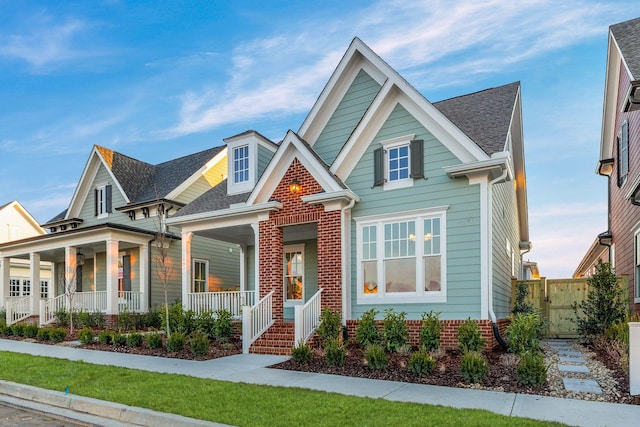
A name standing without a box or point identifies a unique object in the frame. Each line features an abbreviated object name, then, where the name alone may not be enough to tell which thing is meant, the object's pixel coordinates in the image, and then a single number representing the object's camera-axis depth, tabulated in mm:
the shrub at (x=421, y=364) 8438
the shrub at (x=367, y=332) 10602
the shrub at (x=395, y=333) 10195
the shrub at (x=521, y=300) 14461
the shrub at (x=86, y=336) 13375
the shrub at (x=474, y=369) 7930
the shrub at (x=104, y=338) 13141
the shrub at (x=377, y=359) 8875
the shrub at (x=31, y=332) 15375
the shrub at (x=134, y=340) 12438
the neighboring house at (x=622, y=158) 11617
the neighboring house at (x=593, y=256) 20922
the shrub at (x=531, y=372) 7531
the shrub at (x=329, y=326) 11039
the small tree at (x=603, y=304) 11836
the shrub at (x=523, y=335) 8914
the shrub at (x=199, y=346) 11047
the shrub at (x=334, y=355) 9391
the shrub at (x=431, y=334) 9867
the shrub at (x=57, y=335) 14347
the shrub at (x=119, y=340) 12773
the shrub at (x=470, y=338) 9391
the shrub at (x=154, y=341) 12047
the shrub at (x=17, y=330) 15688
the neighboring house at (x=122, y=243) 18719
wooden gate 14828
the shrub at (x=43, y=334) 14680
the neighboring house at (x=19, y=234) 28547
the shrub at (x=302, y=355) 9635
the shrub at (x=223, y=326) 12977
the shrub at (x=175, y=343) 11555
